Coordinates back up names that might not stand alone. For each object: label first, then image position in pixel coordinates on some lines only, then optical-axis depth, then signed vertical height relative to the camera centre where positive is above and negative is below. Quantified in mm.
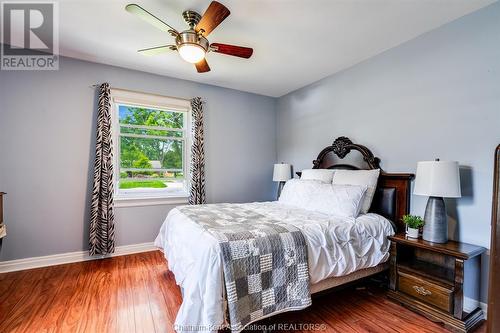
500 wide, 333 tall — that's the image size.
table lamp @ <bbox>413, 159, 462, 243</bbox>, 1957 -200
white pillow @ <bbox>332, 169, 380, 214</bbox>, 2568 -171
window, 3436 +263
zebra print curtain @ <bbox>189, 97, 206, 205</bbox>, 3697 +61
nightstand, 1789 -982
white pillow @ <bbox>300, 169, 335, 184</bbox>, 3141 -141
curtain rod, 3147 +1045
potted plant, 2168 -550
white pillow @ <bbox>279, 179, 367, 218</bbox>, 2402 -376
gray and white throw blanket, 1515 -750
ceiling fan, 1733 +1126
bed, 1454 -673
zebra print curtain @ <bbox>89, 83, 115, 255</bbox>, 3047 -365
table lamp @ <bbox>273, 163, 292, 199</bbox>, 4062 -155
